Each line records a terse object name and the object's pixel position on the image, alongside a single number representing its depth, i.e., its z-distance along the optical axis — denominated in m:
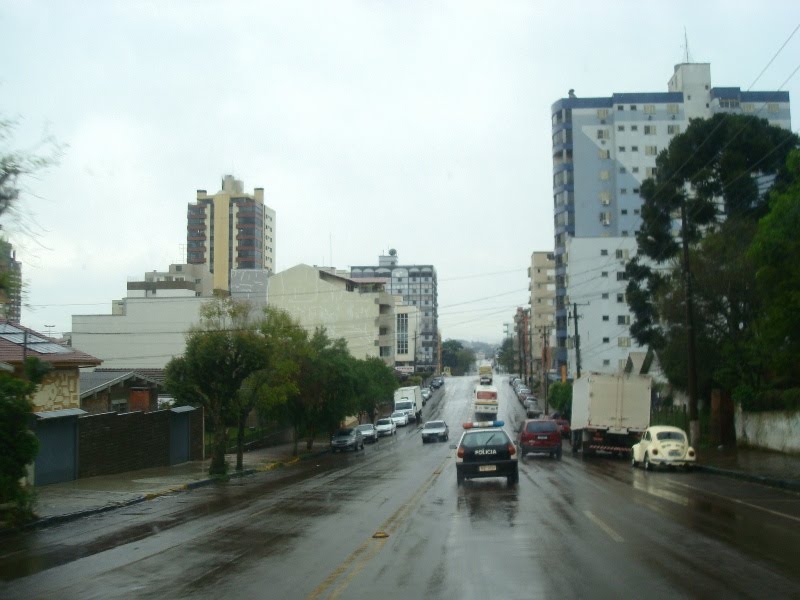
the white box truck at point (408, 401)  81.06
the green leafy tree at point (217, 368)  31.58
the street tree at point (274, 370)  35.28
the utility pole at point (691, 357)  34.66
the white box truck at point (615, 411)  37.91
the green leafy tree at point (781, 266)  21.72
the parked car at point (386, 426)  66.38
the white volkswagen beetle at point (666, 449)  28.89
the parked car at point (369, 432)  59.59
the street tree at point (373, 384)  54.65
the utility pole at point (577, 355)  62.07
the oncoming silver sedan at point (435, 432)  55.34
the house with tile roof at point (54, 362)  27.08
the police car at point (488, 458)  22.34
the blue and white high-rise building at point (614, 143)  109.81
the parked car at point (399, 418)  76.69
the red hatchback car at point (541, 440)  36.94
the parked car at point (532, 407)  71.81
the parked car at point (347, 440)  51.12
